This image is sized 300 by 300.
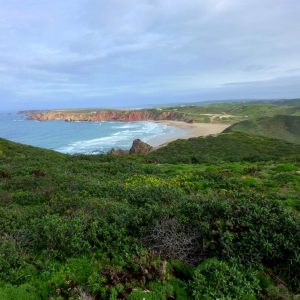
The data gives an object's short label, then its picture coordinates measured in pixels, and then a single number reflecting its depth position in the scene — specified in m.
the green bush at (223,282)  5.85
